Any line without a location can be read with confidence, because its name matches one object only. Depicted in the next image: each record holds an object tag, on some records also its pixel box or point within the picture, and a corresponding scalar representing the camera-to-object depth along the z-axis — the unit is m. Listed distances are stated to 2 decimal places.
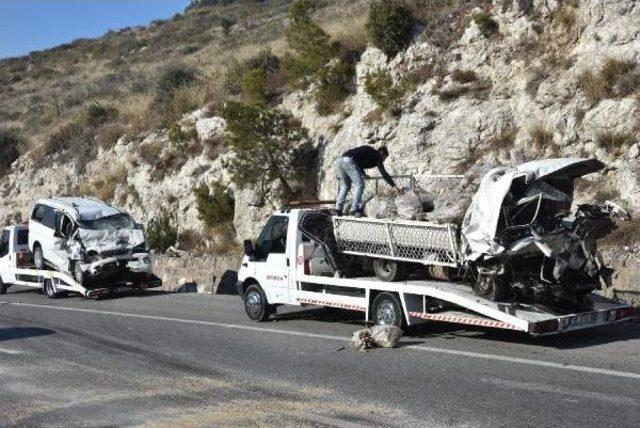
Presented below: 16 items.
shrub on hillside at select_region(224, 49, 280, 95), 33.59
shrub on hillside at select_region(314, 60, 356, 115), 27.72
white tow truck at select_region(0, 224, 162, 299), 20.97
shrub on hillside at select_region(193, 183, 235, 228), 27.84
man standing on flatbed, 14.30
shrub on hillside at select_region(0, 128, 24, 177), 44.03
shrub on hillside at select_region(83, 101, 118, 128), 41.94
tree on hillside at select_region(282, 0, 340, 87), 28.69
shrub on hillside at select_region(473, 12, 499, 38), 24.03
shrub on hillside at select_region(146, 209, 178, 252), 29.69
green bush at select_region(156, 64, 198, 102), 39.62
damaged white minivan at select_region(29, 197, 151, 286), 20.75
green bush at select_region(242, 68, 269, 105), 30.34
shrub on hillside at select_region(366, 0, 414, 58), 26.45
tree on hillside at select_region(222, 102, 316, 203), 26.34
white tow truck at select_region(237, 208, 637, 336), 10.53
